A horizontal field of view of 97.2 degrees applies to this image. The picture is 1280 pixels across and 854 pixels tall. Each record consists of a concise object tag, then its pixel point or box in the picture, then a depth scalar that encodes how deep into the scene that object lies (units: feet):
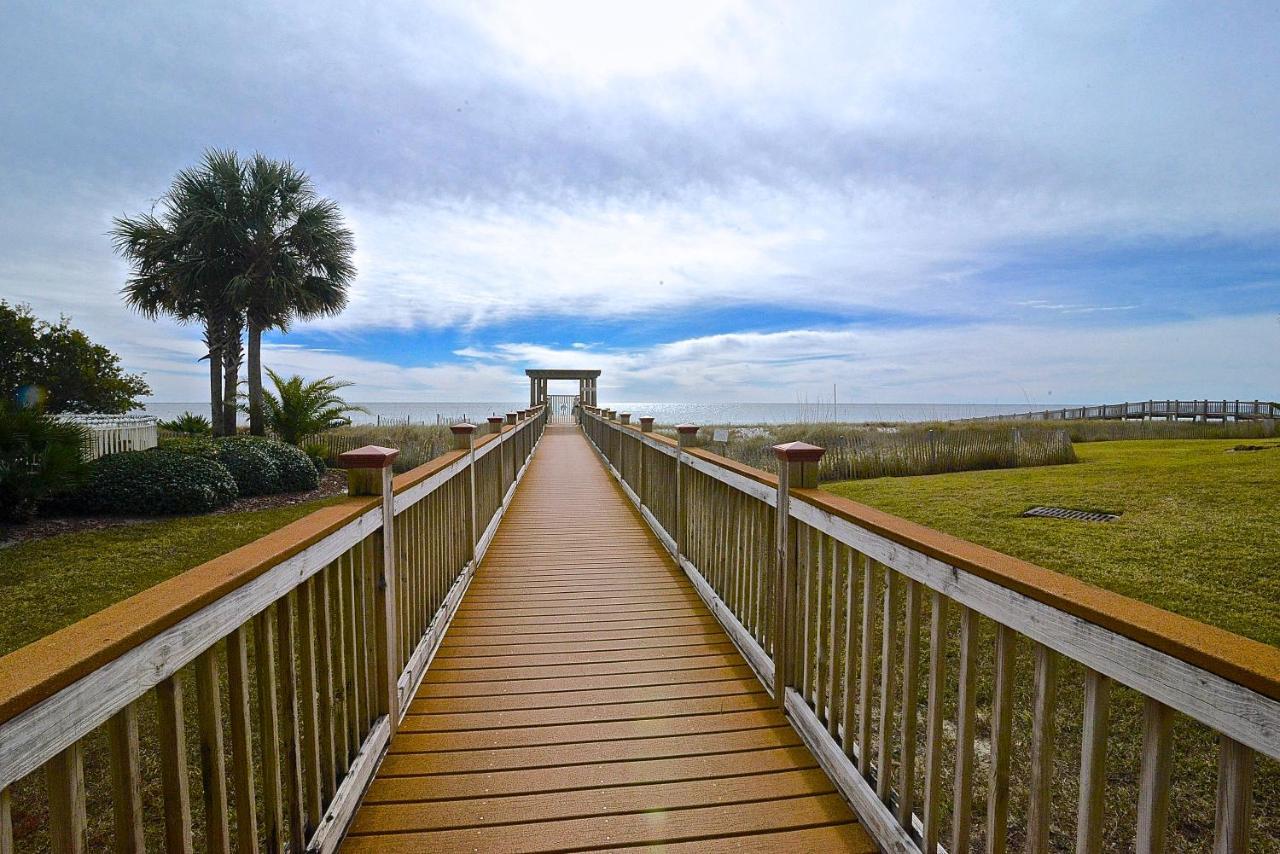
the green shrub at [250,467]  35.63
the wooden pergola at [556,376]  85.79
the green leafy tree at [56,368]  59.72
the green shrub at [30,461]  25.34
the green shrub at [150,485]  29.14
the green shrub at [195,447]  33.06
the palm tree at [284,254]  51.49
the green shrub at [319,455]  44.62
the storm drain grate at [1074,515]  21.01
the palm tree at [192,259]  49.83
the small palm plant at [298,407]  45.96
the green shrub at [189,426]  55.16
